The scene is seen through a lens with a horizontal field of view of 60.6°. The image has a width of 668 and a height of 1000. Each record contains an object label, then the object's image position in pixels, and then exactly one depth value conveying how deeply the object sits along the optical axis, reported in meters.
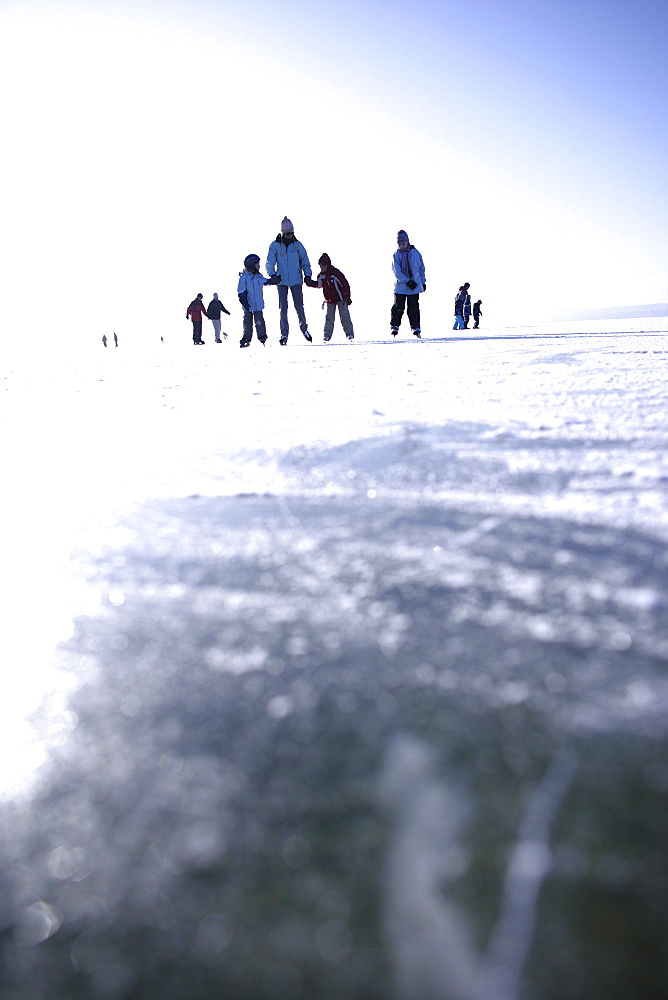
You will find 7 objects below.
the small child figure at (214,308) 15.23
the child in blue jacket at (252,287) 9.55
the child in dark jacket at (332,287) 9.30
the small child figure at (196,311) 15.76
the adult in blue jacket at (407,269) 8.26
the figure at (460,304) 18.53
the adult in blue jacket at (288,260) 8.46
